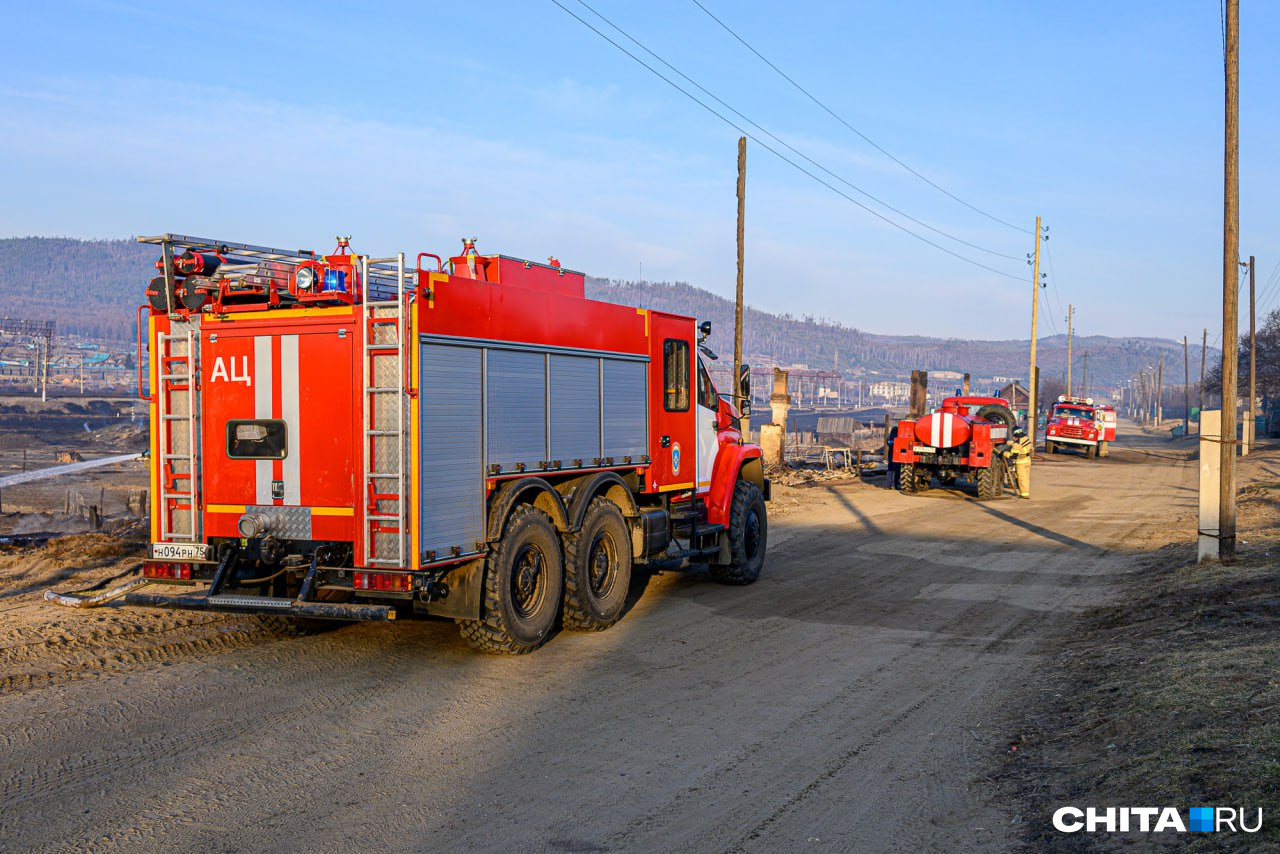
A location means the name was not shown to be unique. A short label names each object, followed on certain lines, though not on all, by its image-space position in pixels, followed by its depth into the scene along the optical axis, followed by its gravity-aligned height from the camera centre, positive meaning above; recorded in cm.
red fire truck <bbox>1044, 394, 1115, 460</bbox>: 4472 -96
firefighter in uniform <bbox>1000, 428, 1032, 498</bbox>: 2691 -146
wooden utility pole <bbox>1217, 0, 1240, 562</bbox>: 1362 +218
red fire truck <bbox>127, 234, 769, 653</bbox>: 829 -31
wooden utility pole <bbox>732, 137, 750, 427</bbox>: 2834 +537
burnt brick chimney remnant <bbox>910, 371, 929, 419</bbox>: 3838 +44
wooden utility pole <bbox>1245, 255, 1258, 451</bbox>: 4771 +98
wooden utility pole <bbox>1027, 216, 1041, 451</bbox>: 4591 +62
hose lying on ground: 902 -169
